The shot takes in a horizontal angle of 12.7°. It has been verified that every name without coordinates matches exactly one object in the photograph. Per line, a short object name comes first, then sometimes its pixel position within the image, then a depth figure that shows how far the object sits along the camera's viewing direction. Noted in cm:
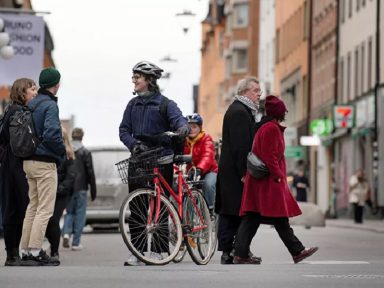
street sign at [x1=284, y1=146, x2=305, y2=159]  6812
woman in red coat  1662
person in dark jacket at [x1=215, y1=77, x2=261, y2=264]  1728
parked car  3459
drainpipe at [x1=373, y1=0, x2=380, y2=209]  5359
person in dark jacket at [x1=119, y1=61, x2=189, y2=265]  1656
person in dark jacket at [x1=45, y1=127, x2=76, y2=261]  2158
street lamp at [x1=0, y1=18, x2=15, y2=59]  3362
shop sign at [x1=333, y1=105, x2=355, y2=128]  5794
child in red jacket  2134
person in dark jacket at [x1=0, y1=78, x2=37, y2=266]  1703
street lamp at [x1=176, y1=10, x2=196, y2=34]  4462
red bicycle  1602
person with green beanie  1662
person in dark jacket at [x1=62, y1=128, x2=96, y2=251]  2634
